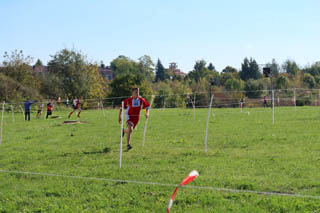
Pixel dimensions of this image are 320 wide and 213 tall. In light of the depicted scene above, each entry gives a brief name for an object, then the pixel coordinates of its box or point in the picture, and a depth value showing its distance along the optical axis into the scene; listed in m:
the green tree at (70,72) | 54.94
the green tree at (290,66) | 115.50
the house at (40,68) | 130.88
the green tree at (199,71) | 111.62
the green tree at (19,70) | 50.97
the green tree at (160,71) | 134.19
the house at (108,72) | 138.75
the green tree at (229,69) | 125.38
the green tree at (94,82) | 58.32
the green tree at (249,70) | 105.75
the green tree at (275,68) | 125.38
